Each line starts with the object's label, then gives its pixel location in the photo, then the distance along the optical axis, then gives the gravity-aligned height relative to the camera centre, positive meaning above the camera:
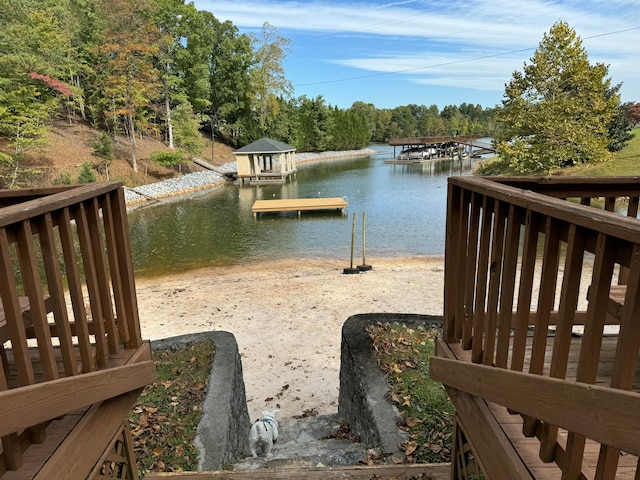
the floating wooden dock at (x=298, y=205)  18.89 -2.88
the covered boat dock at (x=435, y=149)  47.72 -1.21
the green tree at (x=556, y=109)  20.48 +1.42
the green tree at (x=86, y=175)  19.30 -1.30
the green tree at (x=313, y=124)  52.03 +2.26
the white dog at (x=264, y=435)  4.06 -2.87
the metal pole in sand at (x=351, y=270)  10.76 -3.31
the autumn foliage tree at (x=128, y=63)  25.39 +5.16
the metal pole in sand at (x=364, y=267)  10.94 -3.32
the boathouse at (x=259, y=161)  29.23 -1.30
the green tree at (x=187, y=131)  30.23 +0.99
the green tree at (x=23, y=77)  18.50 +3.33
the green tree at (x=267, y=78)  41.91 +6.54
